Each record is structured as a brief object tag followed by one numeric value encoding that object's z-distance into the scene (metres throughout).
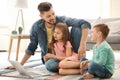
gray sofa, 3.72
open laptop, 1.73
